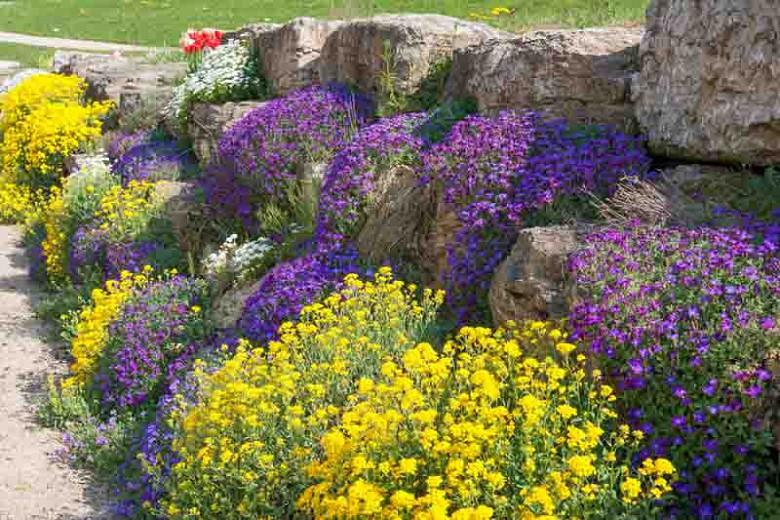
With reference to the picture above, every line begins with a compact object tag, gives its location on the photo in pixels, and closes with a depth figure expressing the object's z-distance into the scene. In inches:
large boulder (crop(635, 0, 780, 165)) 203.5
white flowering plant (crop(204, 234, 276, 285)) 306.9
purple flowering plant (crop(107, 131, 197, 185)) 435.5
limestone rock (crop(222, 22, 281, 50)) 454.9
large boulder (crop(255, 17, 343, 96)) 396.2
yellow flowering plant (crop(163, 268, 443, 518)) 185.2
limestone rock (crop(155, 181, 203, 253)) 369.7
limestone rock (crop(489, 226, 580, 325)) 188.5
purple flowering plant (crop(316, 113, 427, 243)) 272.8
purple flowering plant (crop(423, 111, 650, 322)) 224.8
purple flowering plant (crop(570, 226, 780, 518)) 152.2
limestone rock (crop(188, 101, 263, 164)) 404.2
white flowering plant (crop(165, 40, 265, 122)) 437.1
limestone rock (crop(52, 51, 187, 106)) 556.3
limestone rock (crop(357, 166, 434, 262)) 256.7
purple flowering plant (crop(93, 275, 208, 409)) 285.4
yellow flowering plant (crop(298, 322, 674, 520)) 144.3
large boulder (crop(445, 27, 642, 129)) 253.0
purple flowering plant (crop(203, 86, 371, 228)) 332.2
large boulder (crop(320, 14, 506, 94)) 327.6
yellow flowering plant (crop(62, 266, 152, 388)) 307.9
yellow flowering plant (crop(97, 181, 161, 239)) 382.9
